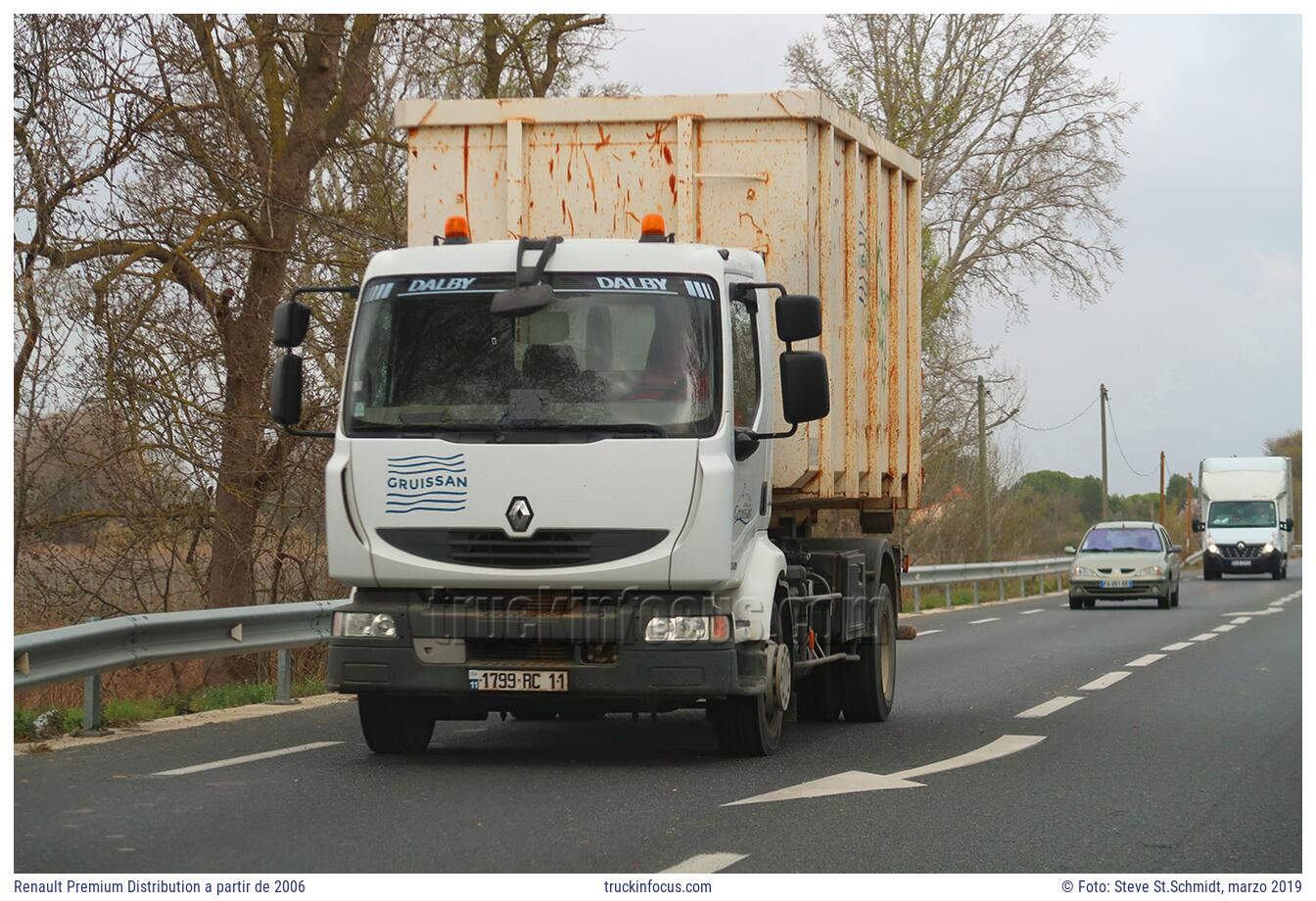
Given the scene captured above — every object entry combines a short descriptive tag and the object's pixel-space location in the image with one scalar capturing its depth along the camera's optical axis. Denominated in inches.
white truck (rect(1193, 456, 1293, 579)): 1958.7
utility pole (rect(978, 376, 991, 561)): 1840.6
